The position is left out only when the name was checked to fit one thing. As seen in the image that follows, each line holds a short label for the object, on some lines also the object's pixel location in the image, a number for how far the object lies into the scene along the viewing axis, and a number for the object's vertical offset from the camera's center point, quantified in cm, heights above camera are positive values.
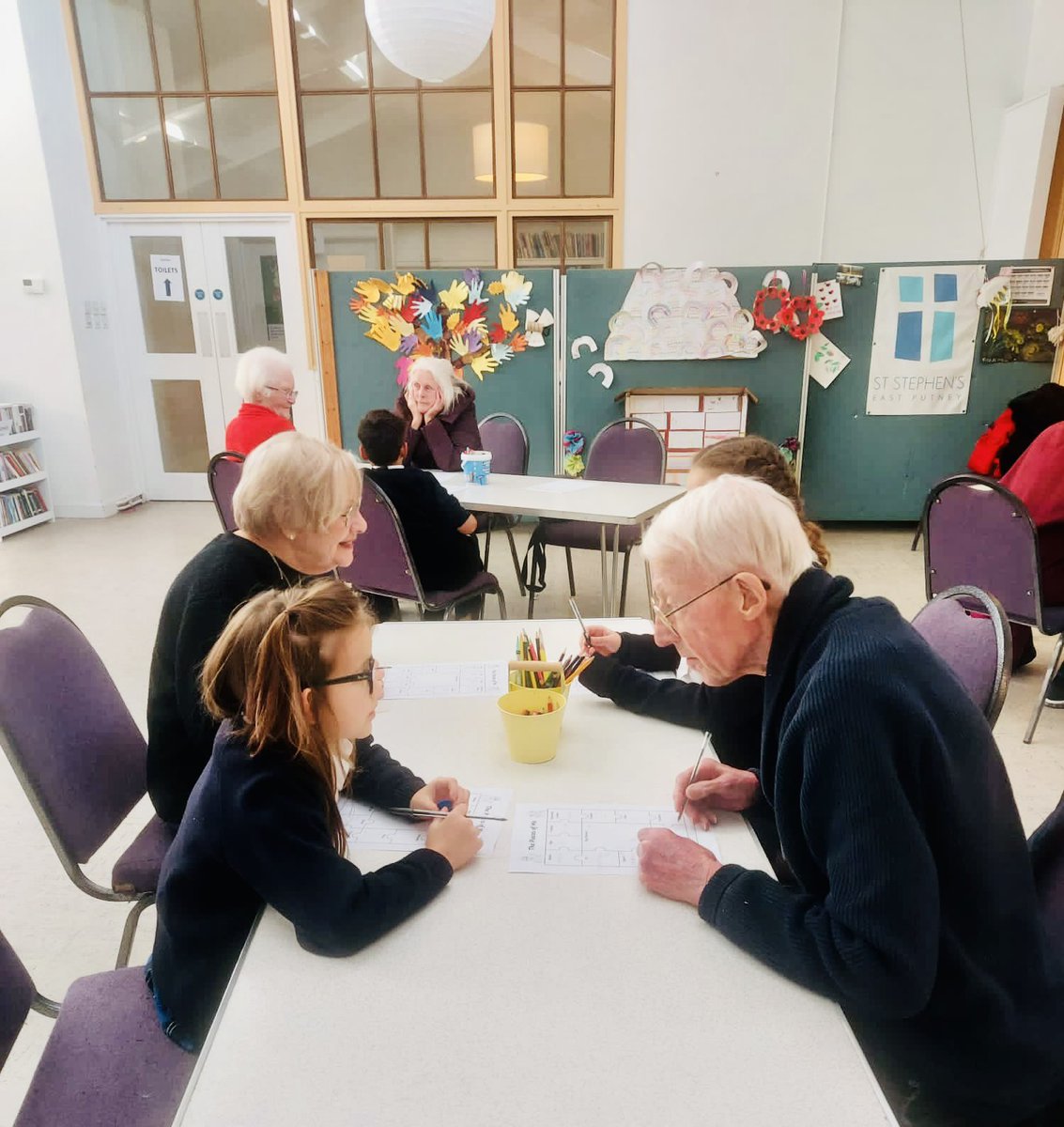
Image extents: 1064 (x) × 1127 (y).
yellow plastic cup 117 -57
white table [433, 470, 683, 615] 300 -68
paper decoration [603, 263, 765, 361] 505 +4
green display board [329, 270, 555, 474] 527 -34
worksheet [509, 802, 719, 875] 97 -63
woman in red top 328 -27
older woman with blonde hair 137 -43
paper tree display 518 +7
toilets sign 600 +41
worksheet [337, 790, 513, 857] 102 -64
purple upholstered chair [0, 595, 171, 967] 122 -67
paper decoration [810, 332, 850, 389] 512 -21
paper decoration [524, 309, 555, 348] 520 +2
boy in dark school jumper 274 -62
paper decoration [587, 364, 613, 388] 523 -28
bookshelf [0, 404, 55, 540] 548 -98
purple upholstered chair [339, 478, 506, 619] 267 -82
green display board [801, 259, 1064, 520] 503 -72
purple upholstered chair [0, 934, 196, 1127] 91 -86
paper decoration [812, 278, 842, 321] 500 +17
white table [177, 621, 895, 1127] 67 -64
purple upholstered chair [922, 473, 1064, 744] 245 -70
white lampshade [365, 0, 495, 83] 321 +121
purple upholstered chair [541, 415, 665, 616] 399 -63
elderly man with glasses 77 -51
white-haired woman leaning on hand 375 -40
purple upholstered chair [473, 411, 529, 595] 440 -63
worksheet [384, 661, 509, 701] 145 -65
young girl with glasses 86 -55
